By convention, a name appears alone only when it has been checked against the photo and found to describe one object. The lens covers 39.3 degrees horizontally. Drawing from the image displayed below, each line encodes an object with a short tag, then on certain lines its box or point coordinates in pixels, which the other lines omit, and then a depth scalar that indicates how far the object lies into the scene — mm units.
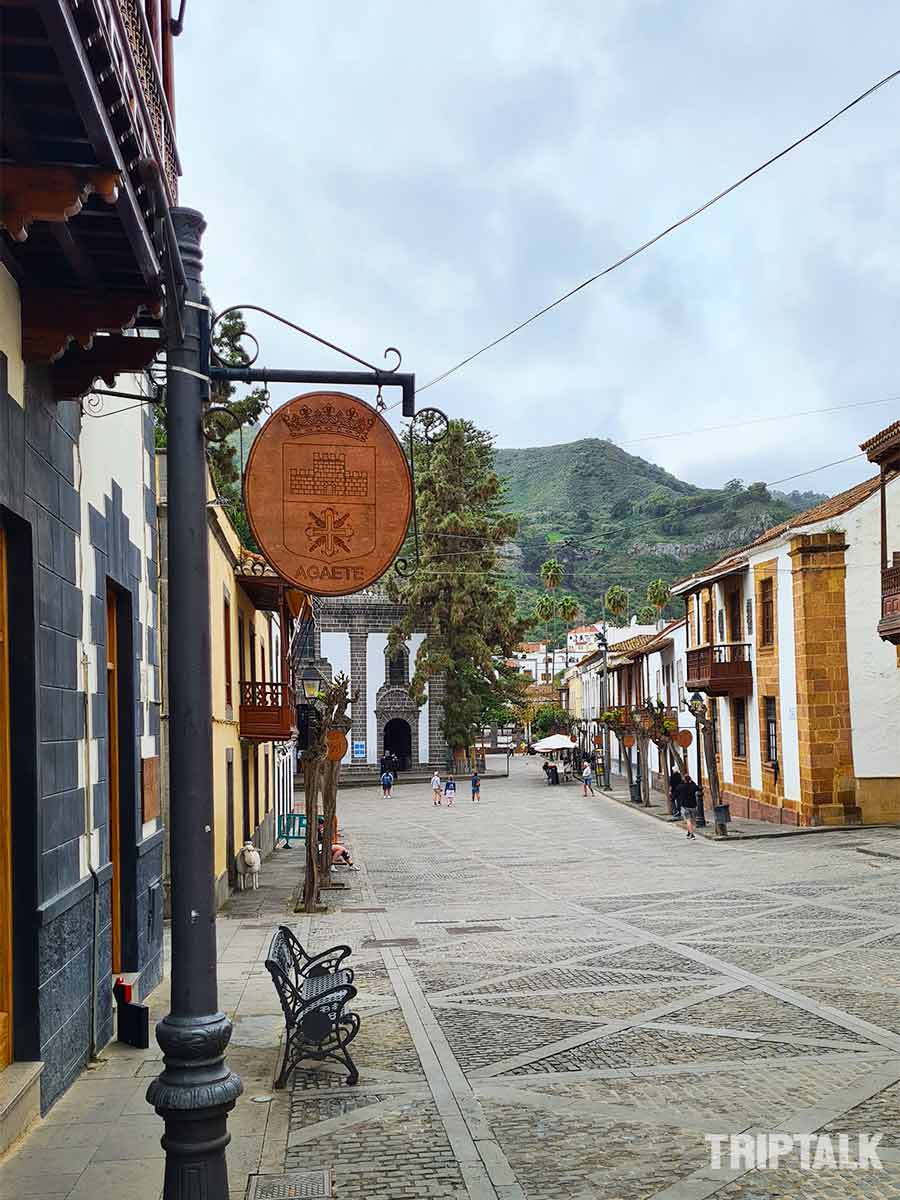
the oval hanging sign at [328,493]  6219
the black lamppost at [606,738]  54562
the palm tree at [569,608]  86312
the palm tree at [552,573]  87375
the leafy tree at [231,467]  34750
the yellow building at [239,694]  19812
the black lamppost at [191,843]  4676
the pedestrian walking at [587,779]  51375
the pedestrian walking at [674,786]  35312
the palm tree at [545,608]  86088
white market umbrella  61219
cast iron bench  8586
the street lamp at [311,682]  23797
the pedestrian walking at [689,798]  30716
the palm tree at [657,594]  79062
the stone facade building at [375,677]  66875
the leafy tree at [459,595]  63375
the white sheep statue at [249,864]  21594
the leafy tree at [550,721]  88688
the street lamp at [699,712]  33125
